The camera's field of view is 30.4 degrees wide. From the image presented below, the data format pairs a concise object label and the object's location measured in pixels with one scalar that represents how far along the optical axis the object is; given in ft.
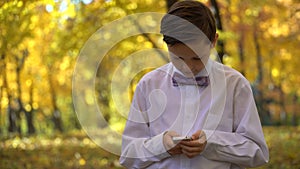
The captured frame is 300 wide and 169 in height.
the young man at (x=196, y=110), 7.17
